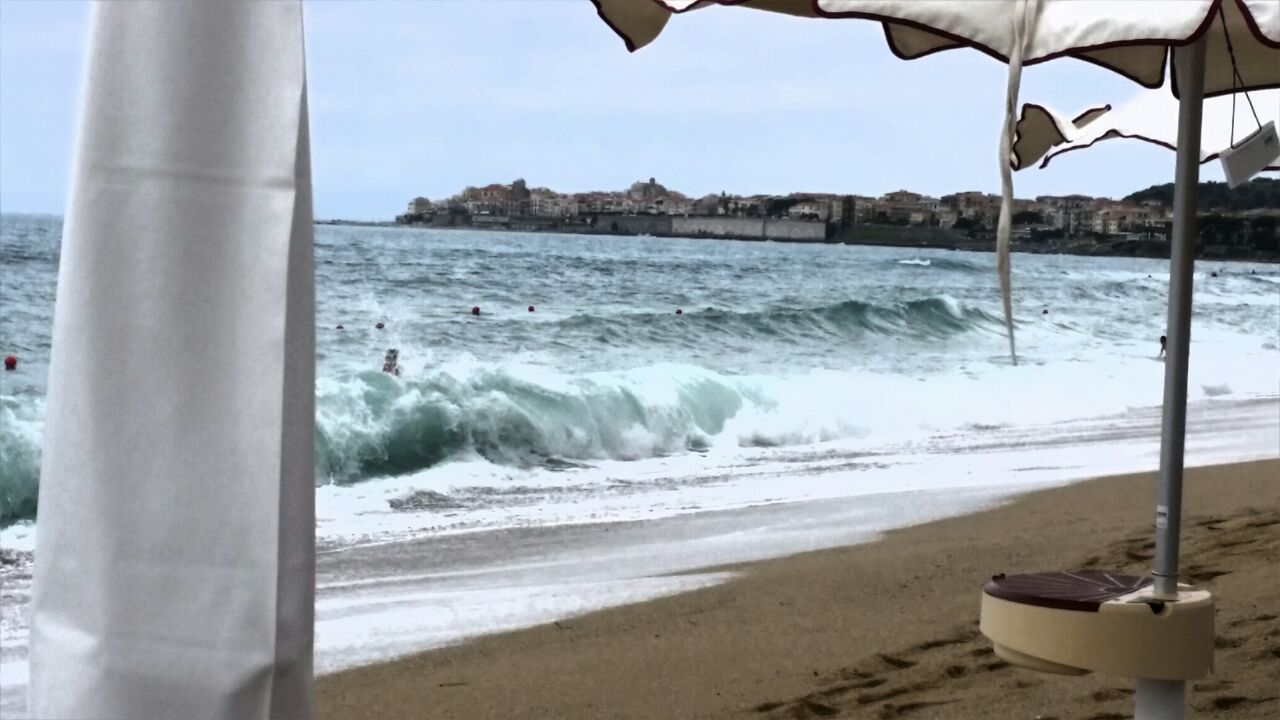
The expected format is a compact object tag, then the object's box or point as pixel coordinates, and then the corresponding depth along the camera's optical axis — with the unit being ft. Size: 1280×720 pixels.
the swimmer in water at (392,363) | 68.74
